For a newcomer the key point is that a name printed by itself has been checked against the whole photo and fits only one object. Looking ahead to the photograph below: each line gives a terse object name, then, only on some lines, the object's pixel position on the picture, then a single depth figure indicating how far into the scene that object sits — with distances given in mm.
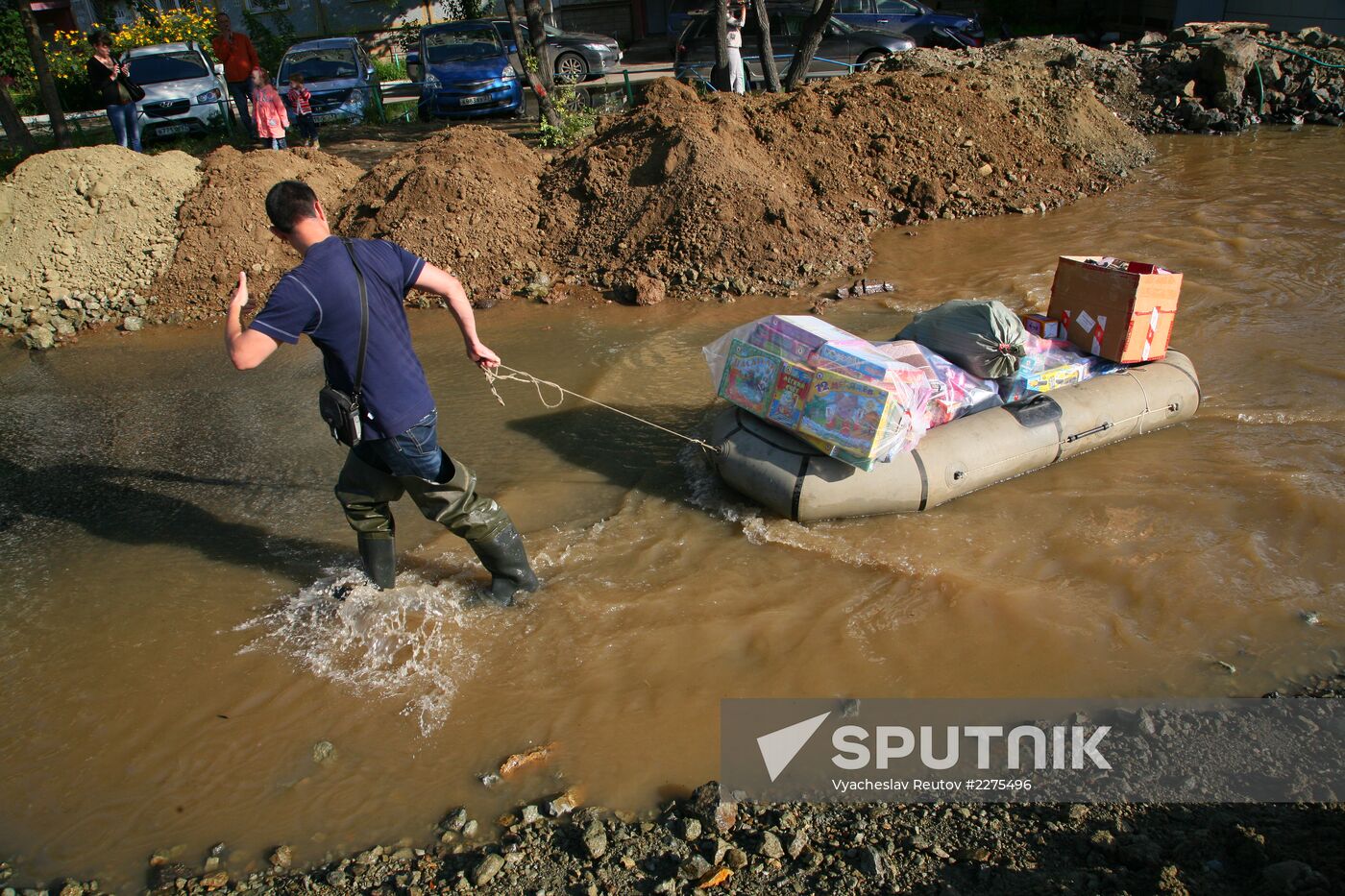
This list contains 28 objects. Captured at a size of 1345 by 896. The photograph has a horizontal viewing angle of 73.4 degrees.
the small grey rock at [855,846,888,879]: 2898
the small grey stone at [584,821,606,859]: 3139
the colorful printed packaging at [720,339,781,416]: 4980
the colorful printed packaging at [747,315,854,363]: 4812
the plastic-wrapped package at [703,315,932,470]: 4551
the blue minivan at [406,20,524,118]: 15664
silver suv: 15539
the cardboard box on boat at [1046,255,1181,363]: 5219
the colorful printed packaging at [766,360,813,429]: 4797
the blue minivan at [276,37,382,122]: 15461
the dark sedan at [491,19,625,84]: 18719
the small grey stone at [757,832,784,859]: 3045
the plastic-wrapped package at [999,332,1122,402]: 5305
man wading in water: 3594
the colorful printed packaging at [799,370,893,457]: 4520
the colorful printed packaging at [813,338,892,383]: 4563
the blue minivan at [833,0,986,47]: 17359
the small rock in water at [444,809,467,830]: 3406
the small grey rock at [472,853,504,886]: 3068
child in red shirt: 13359
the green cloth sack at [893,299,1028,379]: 5016
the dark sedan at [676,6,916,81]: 15984
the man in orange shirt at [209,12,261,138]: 13383
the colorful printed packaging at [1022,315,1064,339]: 5695
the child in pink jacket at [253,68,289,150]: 11953
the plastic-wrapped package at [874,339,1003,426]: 5043
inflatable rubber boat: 4879
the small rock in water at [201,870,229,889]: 3244
